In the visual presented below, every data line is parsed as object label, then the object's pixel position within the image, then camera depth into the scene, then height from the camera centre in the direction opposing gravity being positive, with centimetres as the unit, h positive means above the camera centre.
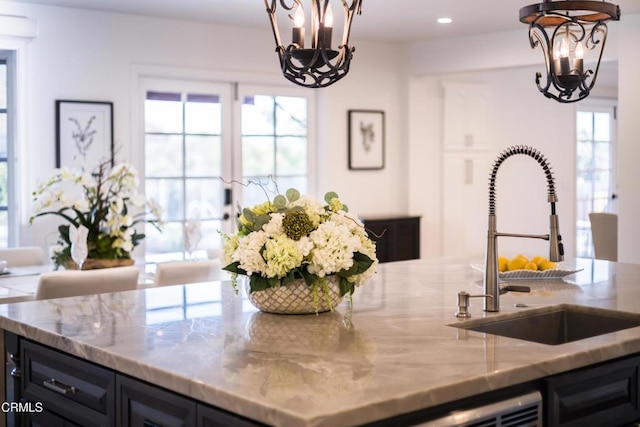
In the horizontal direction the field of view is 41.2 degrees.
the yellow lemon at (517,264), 334 -29
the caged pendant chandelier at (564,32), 289 +61
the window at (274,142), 715 +41
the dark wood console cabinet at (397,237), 762 -44
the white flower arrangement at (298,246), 233 -16
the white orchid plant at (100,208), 446 -10
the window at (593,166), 887 +26
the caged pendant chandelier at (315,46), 282 +48
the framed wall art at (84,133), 609 +41
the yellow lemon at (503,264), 335 -29
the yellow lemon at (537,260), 339 -28
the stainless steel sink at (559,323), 254 -41
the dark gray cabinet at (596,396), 203 -52
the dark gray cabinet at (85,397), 186 -51
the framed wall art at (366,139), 776 +47
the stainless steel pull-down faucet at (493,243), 252 -16
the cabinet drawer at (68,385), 214 -53
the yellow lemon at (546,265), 335 -30
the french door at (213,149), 663 +33
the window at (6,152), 600 +26
